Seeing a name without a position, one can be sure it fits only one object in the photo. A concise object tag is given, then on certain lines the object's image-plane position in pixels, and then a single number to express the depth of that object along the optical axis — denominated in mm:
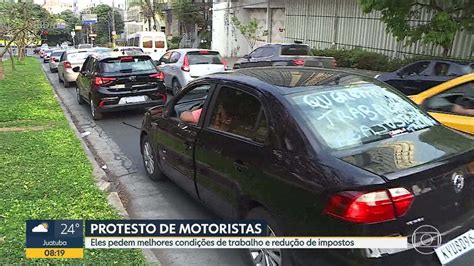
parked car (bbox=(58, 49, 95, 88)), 17562
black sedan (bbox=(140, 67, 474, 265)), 2654
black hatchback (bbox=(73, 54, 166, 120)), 10328
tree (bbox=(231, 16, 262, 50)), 31567
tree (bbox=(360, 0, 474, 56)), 13852
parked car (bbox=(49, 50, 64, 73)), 27250
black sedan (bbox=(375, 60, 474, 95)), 9664
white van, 25188
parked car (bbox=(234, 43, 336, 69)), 14867
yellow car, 4883
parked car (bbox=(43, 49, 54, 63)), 41050
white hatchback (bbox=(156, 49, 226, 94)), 13398
